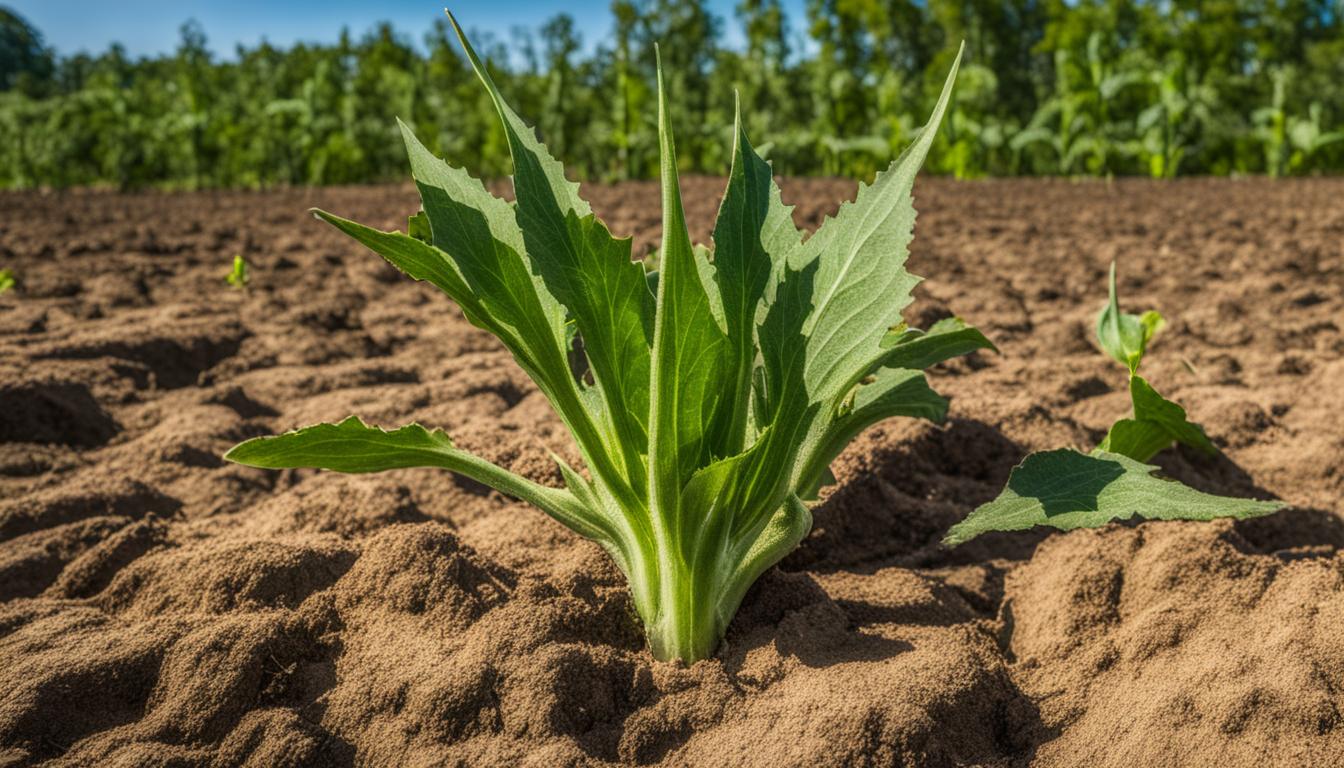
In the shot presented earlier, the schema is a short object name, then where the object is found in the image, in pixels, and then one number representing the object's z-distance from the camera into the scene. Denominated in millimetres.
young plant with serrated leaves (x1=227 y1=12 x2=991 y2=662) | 1161
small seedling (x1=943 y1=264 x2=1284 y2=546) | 1108
